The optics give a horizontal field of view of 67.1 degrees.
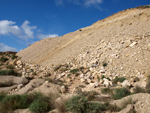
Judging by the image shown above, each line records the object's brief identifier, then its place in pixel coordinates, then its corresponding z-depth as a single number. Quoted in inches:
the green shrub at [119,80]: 251.3
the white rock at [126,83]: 222.0
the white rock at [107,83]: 243.6
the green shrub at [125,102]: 142.0
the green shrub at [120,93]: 179.9
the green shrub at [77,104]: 139.1
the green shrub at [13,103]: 160.1
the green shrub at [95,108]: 138.6
